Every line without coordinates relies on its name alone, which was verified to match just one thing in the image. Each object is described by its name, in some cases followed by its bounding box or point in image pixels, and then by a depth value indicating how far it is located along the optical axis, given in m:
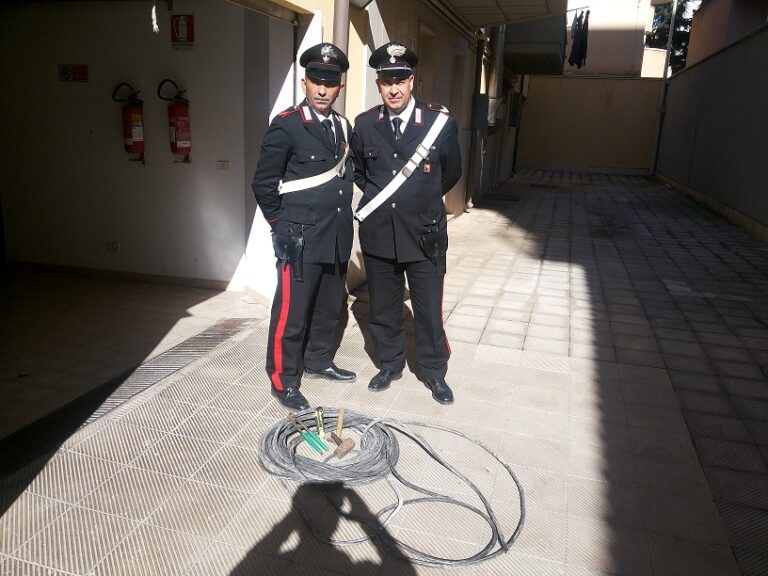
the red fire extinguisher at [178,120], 5.13
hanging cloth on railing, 17.38
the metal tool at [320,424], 3.15
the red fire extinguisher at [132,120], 5.26
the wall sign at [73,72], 5.43
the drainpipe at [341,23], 4.43
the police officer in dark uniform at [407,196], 3.32
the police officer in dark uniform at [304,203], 3.21
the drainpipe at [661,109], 20.03
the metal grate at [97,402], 2.95
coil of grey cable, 2.39
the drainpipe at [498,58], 11.92
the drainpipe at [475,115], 10.44
